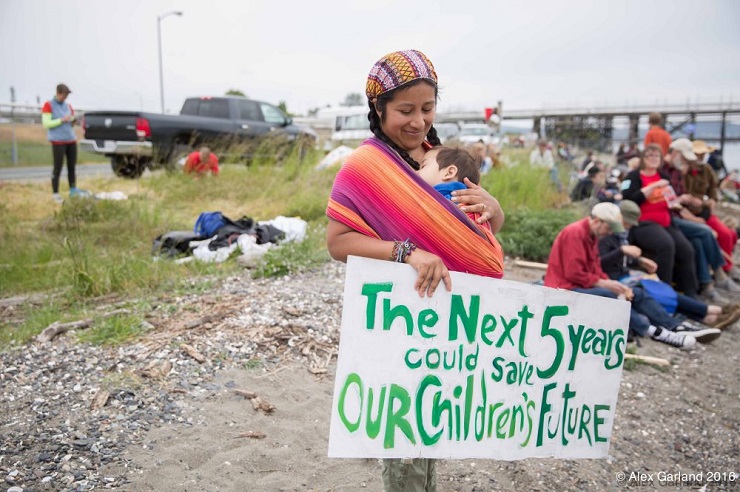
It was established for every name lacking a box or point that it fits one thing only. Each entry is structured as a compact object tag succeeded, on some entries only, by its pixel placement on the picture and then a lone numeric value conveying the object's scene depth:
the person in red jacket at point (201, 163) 10.34
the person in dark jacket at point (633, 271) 6.21
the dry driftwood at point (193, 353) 3.85
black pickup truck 11.00
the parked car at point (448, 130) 18.23
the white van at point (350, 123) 19.48
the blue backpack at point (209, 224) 6.90
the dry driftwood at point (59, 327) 4.11
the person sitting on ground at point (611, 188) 9.00
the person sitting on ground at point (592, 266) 5.48
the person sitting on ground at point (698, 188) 7.60
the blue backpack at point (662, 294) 6.26
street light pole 30.23
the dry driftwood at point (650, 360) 5.02
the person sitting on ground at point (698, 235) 7.29
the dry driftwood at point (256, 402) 3.38
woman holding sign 1.75
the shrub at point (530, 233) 7.92
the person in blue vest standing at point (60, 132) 9.00
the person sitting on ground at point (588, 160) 14.80
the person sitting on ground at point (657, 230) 6.74
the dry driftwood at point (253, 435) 3.13
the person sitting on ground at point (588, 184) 10.57
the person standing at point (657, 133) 8.55
